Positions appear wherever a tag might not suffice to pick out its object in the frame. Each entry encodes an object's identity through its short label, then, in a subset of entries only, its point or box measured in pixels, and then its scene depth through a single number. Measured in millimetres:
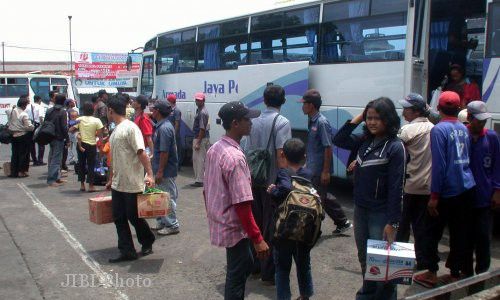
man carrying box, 5645
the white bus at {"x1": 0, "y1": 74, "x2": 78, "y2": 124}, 25328
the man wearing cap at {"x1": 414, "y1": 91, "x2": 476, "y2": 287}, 4609
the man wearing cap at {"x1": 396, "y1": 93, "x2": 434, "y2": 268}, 5258
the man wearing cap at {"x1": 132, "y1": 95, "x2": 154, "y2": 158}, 7363
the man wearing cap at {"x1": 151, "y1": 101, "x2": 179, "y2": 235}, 6527
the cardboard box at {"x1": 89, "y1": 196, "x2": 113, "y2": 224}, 5852
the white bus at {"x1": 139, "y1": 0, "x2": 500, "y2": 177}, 7605
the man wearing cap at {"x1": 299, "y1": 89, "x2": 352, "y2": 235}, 5926
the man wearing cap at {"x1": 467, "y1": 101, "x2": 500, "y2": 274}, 4852
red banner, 48381
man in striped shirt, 3605
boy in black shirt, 4051
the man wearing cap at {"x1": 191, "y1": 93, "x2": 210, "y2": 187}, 10367
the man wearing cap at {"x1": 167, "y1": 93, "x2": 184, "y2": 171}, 11109
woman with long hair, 3701
